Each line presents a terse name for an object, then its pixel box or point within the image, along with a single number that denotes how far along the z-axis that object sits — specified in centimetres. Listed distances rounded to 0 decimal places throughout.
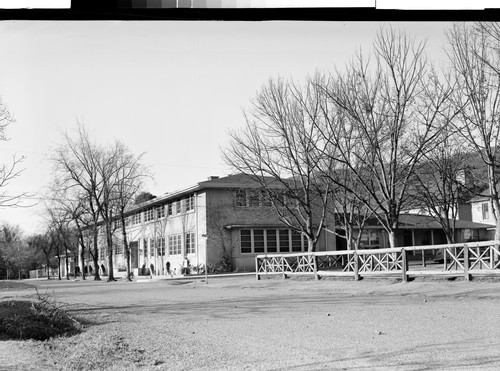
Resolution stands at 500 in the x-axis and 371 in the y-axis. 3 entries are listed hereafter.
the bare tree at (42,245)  3780
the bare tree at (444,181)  1978
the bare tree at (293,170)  1889
